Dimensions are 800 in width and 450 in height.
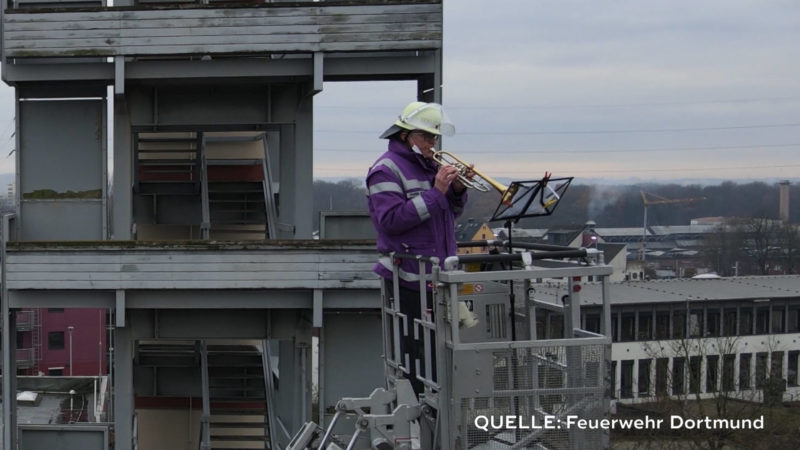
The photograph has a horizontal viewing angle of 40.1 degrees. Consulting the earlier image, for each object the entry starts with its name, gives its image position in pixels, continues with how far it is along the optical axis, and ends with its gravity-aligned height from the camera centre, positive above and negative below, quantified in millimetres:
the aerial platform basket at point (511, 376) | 7207 -1218
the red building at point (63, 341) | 64125 -8945
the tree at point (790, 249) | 81000 -3947
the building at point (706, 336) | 42500 -6826
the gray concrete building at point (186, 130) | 16750 +565
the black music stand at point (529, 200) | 7457 -32
